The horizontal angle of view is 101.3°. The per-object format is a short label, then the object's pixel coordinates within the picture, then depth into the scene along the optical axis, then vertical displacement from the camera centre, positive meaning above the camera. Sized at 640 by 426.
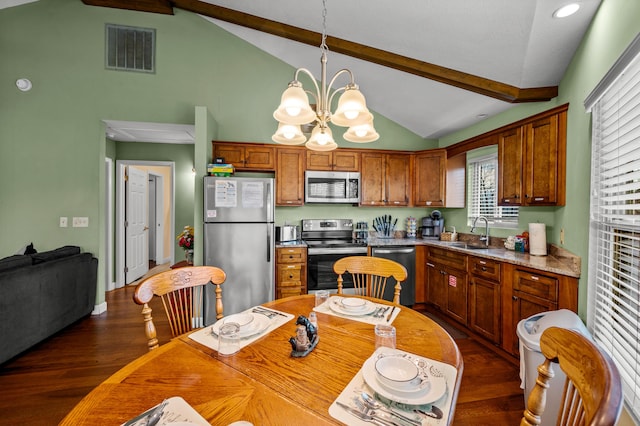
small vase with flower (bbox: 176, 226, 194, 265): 3.50 -0.45
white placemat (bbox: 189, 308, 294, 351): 1.12 -0.57
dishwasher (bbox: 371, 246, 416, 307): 3.45 -0.71
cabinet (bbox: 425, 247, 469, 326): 2.91 -0.86
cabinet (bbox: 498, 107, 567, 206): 2.27 +0.47
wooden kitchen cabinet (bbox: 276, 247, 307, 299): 3.30 -0.78
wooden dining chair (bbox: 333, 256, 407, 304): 1.91 -0.43
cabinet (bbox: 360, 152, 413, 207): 3.88 +0.48
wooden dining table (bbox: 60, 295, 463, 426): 0.75 -0.58
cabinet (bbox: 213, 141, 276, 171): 3.55 +0.75
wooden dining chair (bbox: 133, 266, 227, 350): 1.30 -0.43
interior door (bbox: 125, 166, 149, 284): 4.53 -0.29
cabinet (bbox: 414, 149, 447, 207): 3.76 +0.48
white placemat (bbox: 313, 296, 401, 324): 1.36 -0.57
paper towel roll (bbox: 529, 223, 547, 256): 2.44 -0.26
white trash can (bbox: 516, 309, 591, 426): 1.52 -0.88
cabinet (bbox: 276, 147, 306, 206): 3.65 +0.47
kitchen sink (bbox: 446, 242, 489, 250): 3.21 -0.44
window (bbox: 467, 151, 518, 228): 3.19 +0.24
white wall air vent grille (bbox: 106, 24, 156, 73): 3.41 +2.11
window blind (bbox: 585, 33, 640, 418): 1.36 -0.04
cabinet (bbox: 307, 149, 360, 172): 3.71 +0.72
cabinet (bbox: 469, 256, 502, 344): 2.48 -0.87
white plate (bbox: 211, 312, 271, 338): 1.19 -0.56
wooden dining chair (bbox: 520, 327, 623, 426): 0.51 -0.40
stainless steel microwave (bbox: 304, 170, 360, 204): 3.70 +0.33
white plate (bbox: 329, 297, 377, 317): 1.43 -0.55
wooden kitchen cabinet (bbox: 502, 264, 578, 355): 1.97 -0.67
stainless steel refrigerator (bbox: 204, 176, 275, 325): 2.99 -0.34
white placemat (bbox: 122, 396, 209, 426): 0.69 -0.57
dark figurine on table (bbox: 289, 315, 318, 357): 1.05 -0.53
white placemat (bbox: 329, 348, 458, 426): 0.72 -0.57
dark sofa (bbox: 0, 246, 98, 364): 2.24 -0.86
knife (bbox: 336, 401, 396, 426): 0.71 -0.58
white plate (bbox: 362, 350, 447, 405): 0.77 -0.55
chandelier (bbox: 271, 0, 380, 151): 1.33 +0.52
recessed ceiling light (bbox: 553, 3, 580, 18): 1.76 +1.38
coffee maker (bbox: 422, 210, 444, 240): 4.01 -0.22
